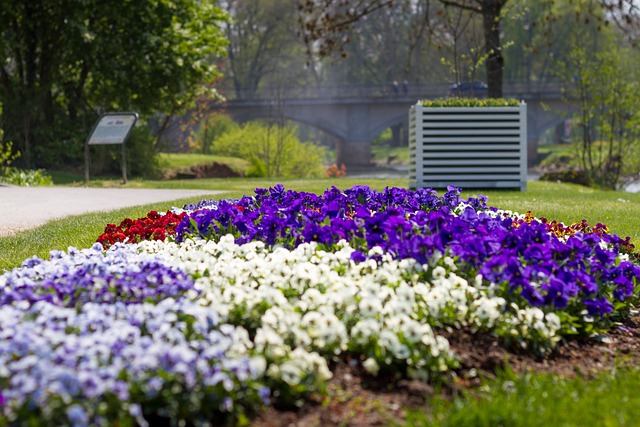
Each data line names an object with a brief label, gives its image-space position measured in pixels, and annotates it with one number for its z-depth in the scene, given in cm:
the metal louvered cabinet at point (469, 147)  1427
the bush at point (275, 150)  3262
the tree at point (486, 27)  1742
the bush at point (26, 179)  1656
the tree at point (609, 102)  2006
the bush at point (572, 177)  2109
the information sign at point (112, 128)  1739
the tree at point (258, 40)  6325
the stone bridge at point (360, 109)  5616
